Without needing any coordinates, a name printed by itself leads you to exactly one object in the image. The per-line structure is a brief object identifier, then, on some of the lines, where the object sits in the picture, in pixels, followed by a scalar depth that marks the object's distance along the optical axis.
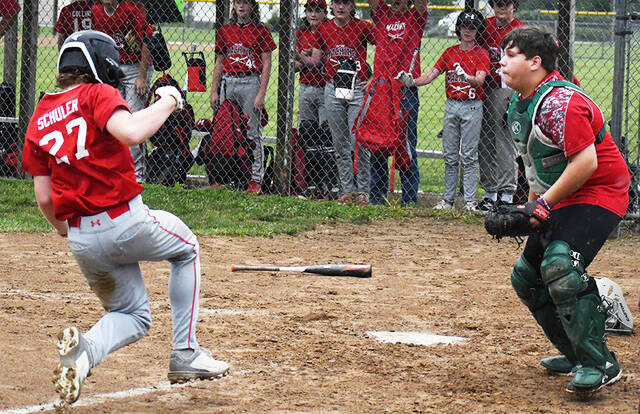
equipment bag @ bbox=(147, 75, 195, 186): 23.05
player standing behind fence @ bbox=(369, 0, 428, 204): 20.05
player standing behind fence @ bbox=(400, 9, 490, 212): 19.22
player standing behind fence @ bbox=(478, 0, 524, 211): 19.37
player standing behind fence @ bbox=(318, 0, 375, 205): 20.56
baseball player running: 7.75
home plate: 11.02
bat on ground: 10.91
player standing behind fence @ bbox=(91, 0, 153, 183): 21.87
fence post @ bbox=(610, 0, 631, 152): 18.31
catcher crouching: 8.77
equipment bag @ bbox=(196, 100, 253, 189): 21.92
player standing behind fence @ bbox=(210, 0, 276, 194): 21.69
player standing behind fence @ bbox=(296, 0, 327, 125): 21.47
